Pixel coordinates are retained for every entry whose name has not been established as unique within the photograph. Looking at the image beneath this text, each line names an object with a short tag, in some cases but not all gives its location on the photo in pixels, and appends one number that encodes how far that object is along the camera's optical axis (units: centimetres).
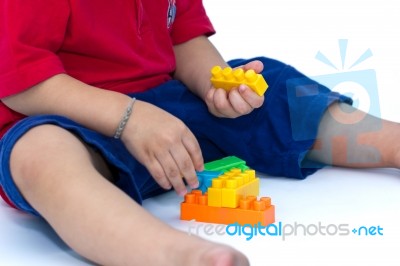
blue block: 119
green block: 121
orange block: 111
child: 102
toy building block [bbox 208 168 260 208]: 112
